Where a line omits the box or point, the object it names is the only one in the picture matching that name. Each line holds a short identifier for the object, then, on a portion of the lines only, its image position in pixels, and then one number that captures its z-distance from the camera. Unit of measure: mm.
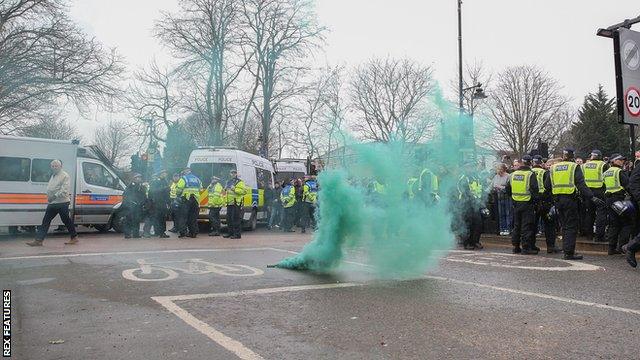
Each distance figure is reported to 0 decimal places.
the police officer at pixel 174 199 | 15158
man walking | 11625
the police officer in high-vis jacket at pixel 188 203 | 14930
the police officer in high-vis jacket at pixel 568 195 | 9508
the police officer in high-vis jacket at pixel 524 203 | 10352
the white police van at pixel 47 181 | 14188
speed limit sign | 8867
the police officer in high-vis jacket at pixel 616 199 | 9891
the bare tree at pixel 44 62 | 22391
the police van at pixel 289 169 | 27969
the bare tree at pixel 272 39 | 32625
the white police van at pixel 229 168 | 17281
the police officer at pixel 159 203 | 15125
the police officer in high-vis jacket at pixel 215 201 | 15695
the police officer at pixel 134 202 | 14961
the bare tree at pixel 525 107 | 41688
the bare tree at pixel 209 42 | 31750
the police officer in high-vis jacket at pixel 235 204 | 14805
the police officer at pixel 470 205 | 9412
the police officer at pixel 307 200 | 17750
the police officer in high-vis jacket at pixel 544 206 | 10570
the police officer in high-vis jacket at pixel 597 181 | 10914
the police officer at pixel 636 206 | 8438
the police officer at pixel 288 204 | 17812
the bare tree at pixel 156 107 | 33344
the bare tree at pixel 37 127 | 28325
